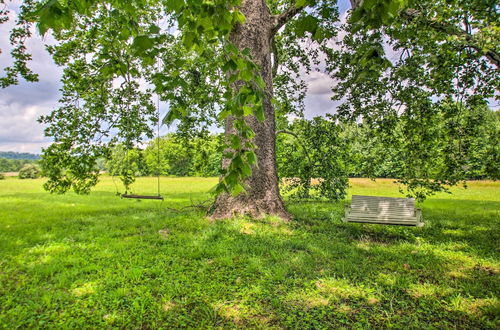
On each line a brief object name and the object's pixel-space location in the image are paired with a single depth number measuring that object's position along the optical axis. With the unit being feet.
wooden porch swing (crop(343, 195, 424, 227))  20.88
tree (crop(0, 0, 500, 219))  21.31
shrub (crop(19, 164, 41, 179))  144.49
